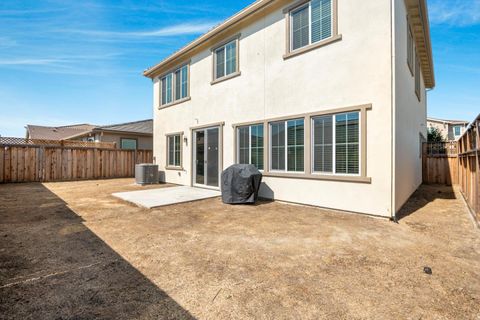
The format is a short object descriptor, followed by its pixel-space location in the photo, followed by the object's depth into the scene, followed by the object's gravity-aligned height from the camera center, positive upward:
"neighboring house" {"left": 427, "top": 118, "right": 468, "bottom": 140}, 27.42 +4.27
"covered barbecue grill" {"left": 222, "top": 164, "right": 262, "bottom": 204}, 6.54 -0.67
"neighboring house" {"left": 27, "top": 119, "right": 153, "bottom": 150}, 16.20 +2.11
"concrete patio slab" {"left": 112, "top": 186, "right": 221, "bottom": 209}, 6.57 -1.16
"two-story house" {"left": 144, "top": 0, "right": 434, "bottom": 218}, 5.07 +1.76
